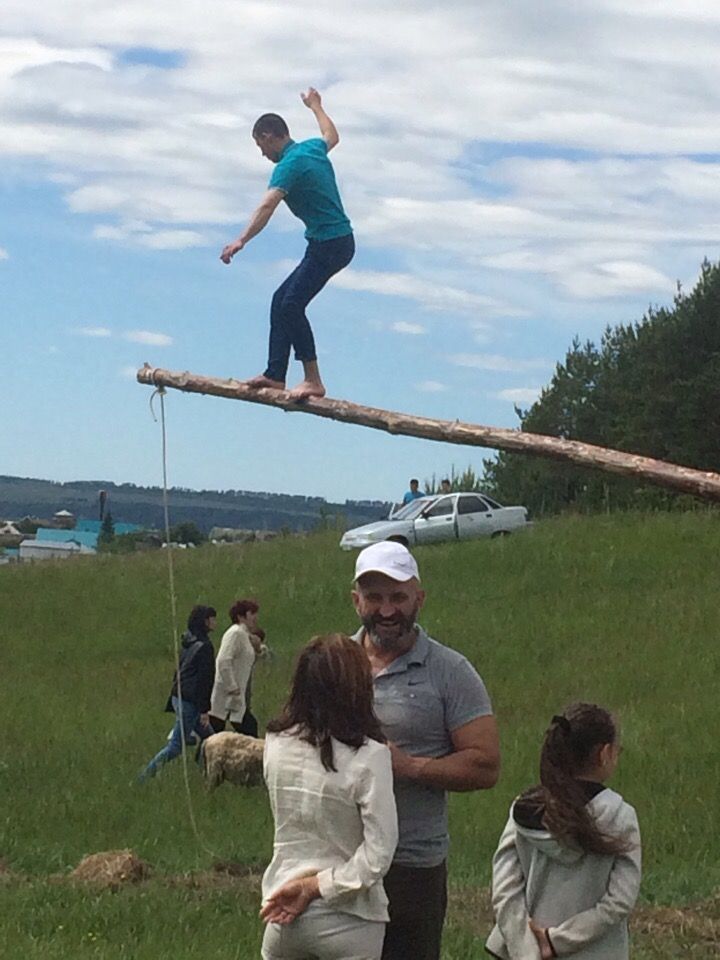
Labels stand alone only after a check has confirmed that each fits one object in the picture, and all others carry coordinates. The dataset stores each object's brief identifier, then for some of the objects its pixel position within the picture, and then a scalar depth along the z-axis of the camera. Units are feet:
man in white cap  17.04
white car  125.59
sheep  47.91
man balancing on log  27.35
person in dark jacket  49.21
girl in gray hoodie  17.04
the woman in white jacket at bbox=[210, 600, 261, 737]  50.11
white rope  28.25
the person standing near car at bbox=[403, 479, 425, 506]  135.33
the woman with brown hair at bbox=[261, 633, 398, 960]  15.75
